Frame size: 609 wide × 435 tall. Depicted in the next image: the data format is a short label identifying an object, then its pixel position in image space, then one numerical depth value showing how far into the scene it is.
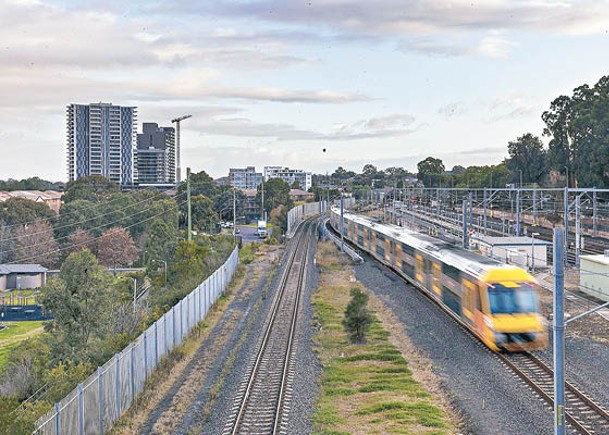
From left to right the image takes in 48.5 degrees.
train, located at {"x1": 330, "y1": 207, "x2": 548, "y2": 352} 19.95
